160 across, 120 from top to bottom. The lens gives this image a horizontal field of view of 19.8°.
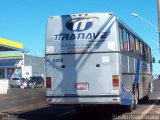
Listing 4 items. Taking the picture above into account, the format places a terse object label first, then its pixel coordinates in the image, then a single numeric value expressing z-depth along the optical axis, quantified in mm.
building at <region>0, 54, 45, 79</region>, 86769
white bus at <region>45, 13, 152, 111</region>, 16000
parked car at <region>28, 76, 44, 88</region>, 63988
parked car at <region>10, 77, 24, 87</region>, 64900
